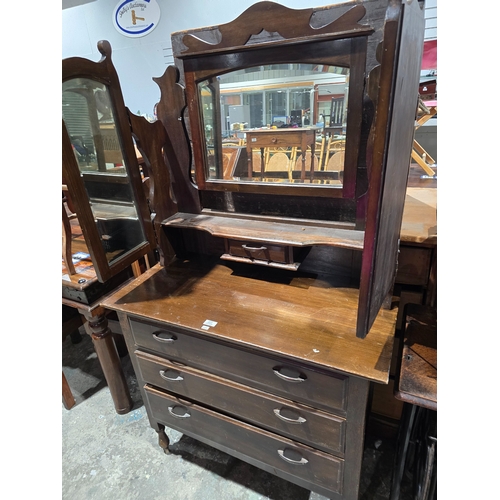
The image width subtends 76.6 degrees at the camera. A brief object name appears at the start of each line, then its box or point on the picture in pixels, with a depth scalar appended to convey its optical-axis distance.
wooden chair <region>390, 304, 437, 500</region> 0.81
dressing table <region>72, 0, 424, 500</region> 0.82
